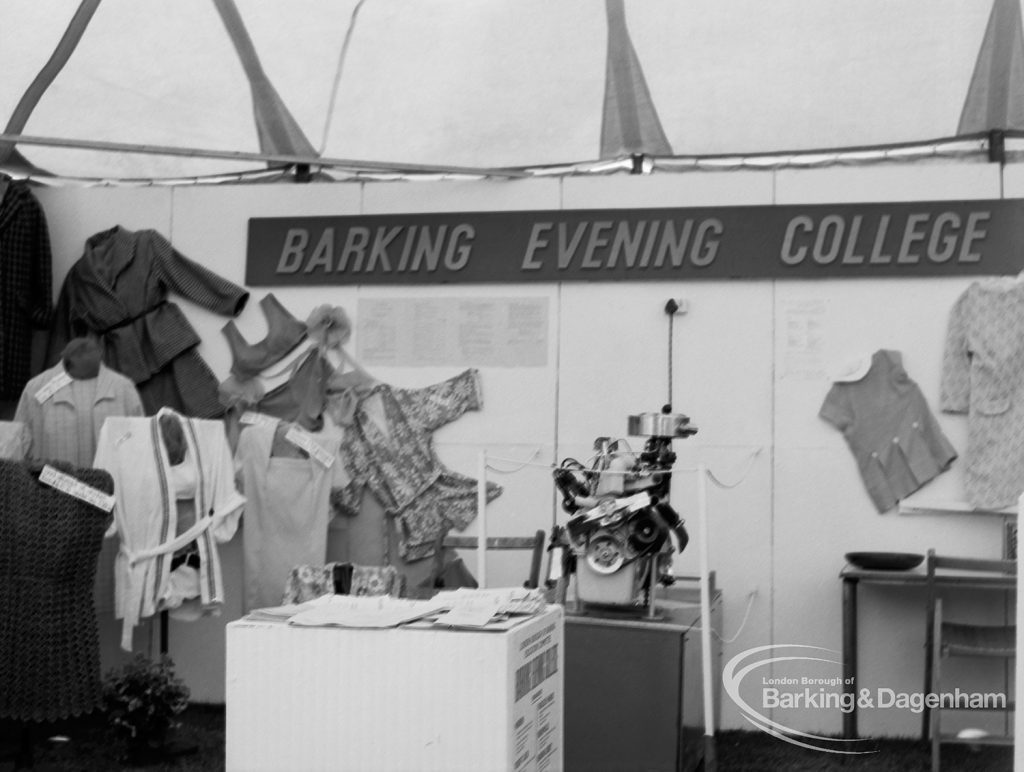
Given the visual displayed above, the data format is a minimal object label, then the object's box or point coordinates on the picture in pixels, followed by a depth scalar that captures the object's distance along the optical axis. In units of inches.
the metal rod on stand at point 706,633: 161.2
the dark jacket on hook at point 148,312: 234.8
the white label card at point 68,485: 171.5
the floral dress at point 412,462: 225.3
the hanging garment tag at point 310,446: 216.2
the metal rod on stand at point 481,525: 180.9
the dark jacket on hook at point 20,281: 231.1
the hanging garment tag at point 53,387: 214.5
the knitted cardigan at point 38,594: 171.2
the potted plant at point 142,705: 186.5
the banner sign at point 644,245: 212.5
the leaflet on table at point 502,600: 109.4
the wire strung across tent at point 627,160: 214.1
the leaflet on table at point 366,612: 102.7
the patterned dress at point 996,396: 205.5
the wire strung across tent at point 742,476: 211.8
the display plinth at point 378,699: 97.5
